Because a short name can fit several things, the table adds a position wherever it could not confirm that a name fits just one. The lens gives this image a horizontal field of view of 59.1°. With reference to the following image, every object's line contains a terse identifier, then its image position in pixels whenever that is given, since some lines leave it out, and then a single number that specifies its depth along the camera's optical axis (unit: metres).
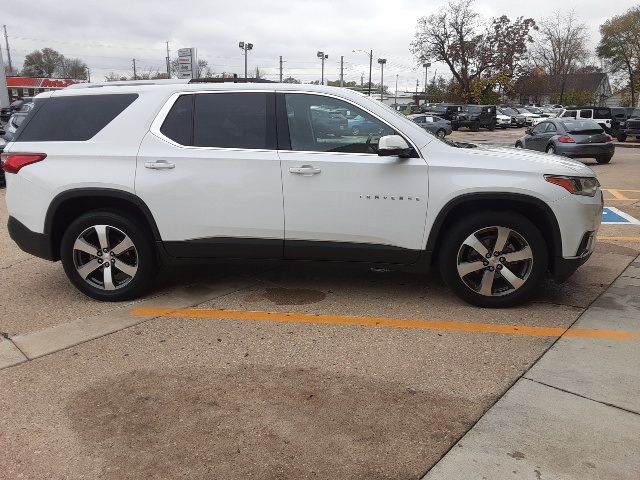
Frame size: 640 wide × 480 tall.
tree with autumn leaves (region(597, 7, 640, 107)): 51.25
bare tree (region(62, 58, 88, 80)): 85.75
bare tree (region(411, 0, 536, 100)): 62.28
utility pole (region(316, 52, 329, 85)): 70.00
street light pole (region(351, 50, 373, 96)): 69.44
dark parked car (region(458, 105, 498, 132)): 40.28
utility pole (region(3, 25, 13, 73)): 80.81
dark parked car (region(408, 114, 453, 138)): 32.72
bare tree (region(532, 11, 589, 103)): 68.31
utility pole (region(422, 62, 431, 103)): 64.00
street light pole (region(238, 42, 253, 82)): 56.91
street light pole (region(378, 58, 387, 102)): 74.71
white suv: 4.25
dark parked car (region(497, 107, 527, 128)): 46.84
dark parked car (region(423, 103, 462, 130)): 41.31
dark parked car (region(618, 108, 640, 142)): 26.73
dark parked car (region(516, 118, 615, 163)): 16.62
